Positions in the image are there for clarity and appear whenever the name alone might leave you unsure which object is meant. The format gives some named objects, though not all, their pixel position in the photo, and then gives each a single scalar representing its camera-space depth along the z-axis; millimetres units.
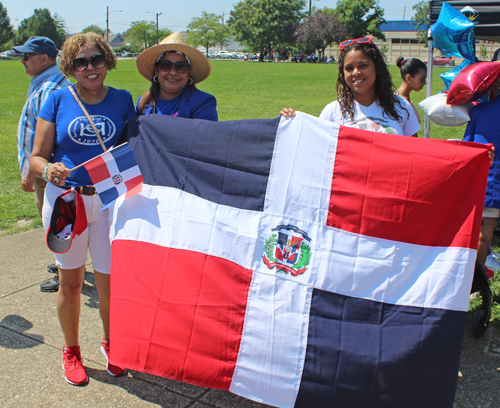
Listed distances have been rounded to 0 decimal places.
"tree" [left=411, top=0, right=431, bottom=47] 62375
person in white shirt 2670
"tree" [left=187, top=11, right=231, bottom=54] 93750
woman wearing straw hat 2791
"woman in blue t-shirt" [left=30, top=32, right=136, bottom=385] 2434
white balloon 3426
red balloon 3170
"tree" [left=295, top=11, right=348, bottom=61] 68562
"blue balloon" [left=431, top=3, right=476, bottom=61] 3855
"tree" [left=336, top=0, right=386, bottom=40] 71000
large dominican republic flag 2143
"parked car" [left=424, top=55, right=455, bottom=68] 48197
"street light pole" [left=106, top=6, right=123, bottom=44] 87081
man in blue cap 3521
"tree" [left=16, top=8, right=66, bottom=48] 74250
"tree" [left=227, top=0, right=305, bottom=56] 75562
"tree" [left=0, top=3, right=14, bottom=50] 74044
